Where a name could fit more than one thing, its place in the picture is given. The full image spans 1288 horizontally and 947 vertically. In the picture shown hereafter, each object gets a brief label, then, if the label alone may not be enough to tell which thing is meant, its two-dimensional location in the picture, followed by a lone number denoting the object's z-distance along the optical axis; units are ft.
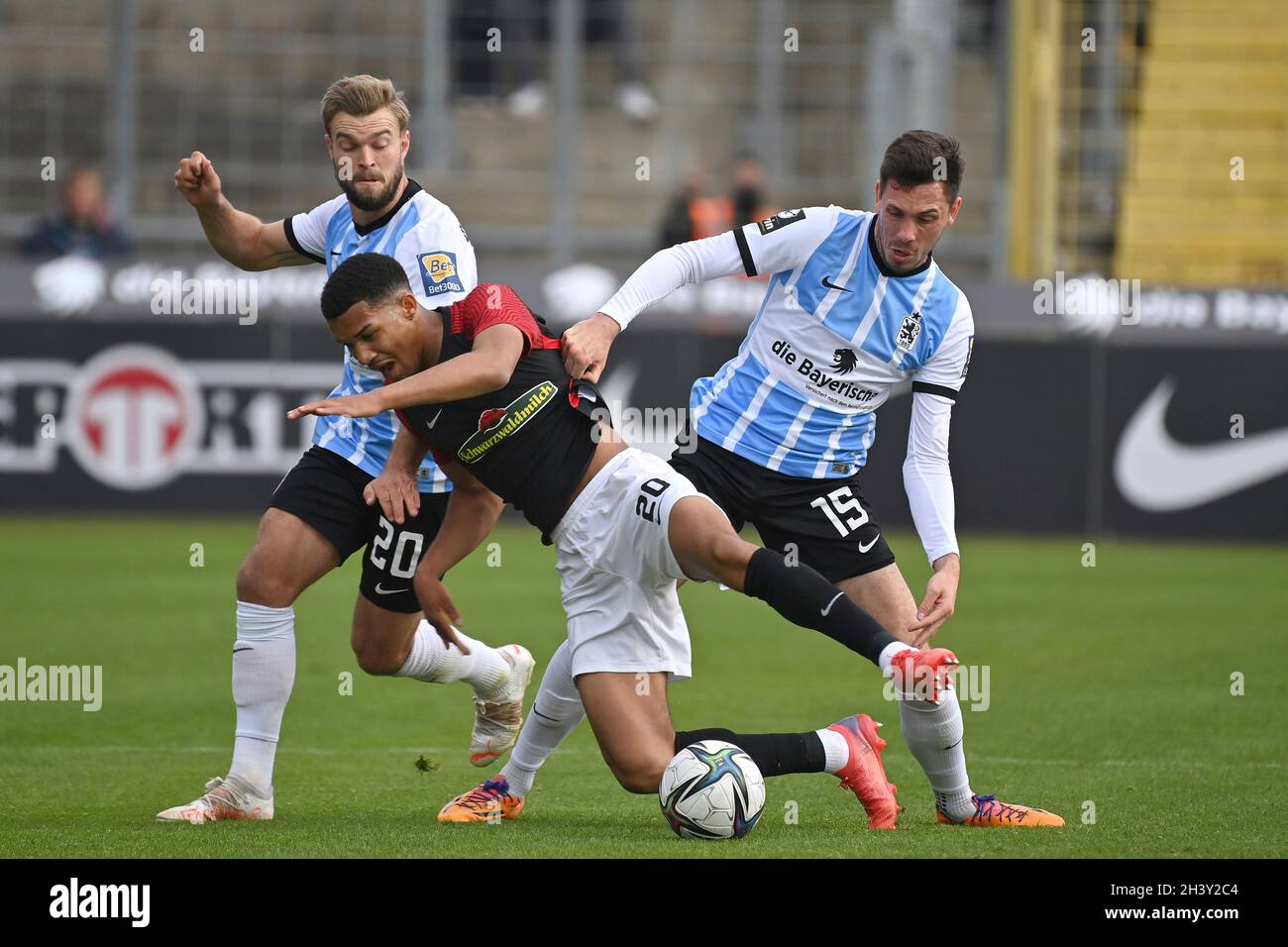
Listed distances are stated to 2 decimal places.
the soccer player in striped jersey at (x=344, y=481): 20.16
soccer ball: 17.97
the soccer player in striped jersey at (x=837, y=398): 19.52
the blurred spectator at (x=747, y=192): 56.44
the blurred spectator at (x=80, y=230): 55.47
